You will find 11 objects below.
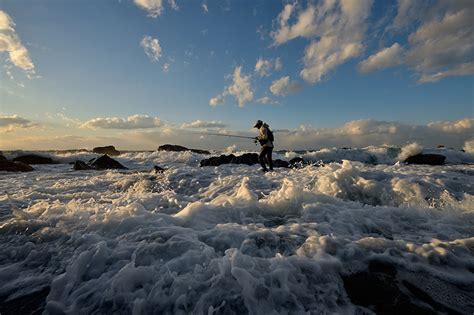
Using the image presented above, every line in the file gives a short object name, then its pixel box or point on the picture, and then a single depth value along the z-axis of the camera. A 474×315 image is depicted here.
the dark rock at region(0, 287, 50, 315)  2.72
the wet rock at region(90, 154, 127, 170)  16.45
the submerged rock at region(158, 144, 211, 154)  33.28
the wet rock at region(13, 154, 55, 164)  21.50
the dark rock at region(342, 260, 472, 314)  2.66
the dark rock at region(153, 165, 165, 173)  13.15
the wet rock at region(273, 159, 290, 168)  17.27
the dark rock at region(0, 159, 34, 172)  14.55
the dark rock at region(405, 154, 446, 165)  17.98
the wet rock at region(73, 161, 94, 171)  15.61
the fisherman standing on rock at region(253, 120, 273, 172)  12.62
